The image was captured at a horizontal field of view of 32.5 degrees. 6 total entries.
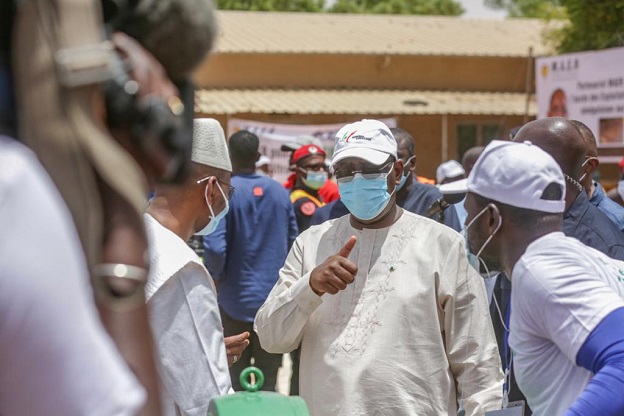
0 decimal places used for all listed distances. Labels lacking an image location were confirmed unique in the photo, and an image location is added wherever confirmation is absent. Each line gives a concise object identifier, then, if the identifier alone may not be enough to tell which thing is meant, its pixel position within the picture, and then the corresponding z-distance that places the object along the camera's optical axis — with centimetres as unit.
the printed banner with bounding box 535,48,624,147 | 1303
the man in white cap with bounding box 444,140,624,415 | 255
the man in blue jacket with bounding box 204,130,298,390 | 741
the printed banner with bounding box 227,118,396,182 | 1507
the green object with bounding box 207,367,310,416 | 212
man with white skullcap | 296
